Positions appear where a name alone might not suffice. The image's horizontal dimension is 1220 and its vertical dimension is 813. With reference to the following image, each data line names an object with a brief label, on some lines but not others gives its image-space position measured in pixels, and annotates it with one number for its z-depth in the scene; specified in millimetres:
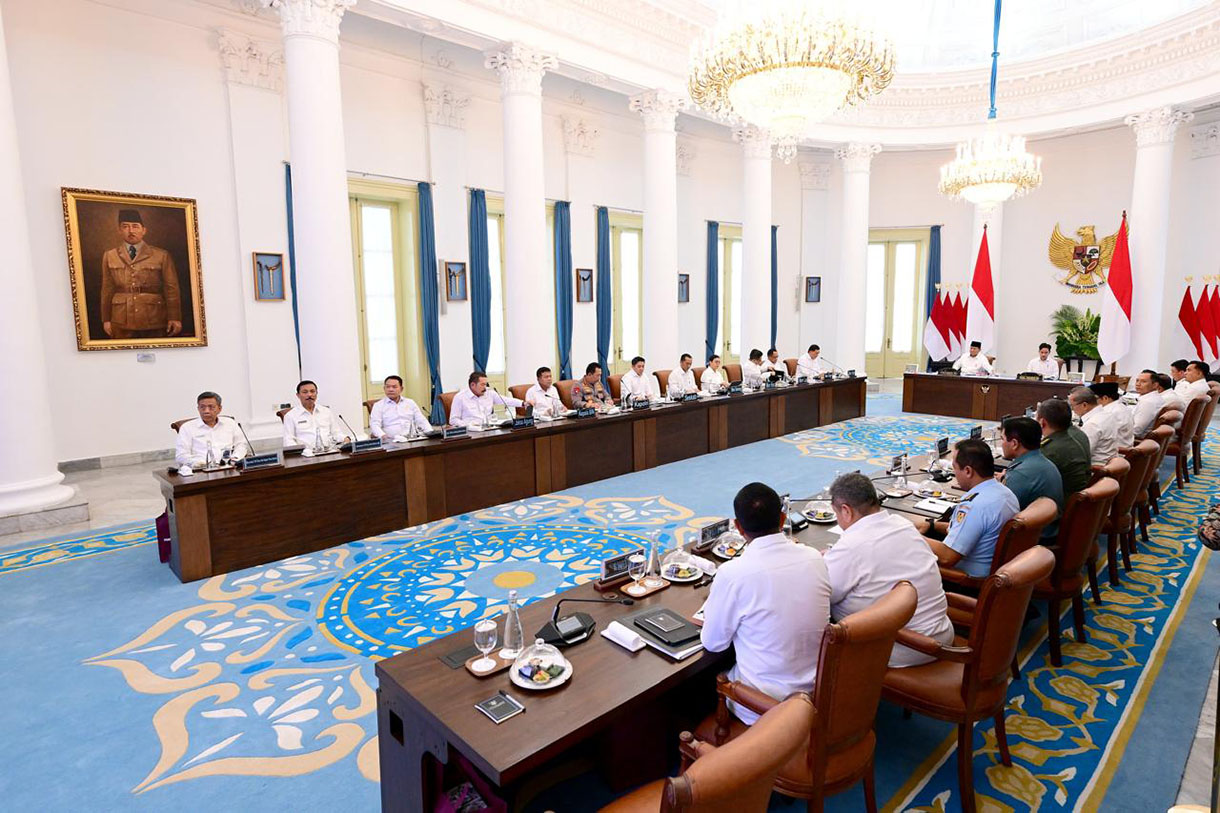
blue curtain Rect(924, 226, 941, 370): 14539
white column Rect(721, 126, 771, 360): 11133
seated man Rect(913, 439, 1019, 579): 3160
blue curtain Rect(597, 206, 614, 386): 11961
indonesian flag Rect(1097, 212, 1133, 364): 10438
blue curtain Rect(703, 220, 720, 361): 13594
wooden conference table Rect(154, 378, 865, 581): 4637
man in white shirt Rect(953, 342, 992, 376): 11172
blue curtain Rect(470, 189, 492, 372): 10344
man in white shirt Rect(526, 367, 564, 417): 7507
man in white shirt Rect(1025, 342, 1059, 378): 10417
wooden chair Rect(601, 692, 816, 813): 1285
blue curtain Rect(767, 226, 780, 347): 14695
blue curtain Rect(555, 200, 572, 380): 11363
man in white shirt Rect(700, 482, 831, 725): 2123
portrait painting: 7414
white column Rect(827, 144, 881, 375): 12703
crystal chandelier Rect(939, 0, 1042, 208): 8305
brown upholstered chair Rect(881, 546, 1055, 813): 2322
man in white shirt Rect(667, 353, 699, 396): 9070
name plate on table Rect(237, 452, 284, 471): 4891
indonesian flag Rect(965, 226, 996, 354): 11891
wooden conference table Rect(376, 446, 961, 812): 1877
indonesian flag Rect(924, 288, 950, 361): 12570
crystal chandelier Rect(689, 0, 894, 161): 4871
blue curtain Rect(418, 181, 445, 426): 9797
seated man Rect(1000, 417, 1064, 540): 3533
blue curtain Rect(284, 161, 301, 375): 8695
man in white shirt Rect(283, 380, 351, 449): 6004
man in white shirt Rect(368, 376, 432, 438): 6625
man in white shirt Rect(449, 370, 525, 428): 6859
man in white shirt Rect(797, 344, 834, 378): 10719
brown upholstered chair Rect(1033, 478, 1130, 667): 3402
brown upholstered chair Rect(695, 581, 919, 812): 1943
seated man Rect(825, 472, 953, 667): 2414
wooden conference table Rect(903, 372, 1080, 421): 10148
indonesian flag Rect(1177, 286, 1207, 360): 10867
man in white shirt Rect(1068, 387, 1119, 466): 5242
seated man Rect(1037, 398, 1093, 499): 4016
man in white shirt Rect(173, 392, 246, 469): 5094
